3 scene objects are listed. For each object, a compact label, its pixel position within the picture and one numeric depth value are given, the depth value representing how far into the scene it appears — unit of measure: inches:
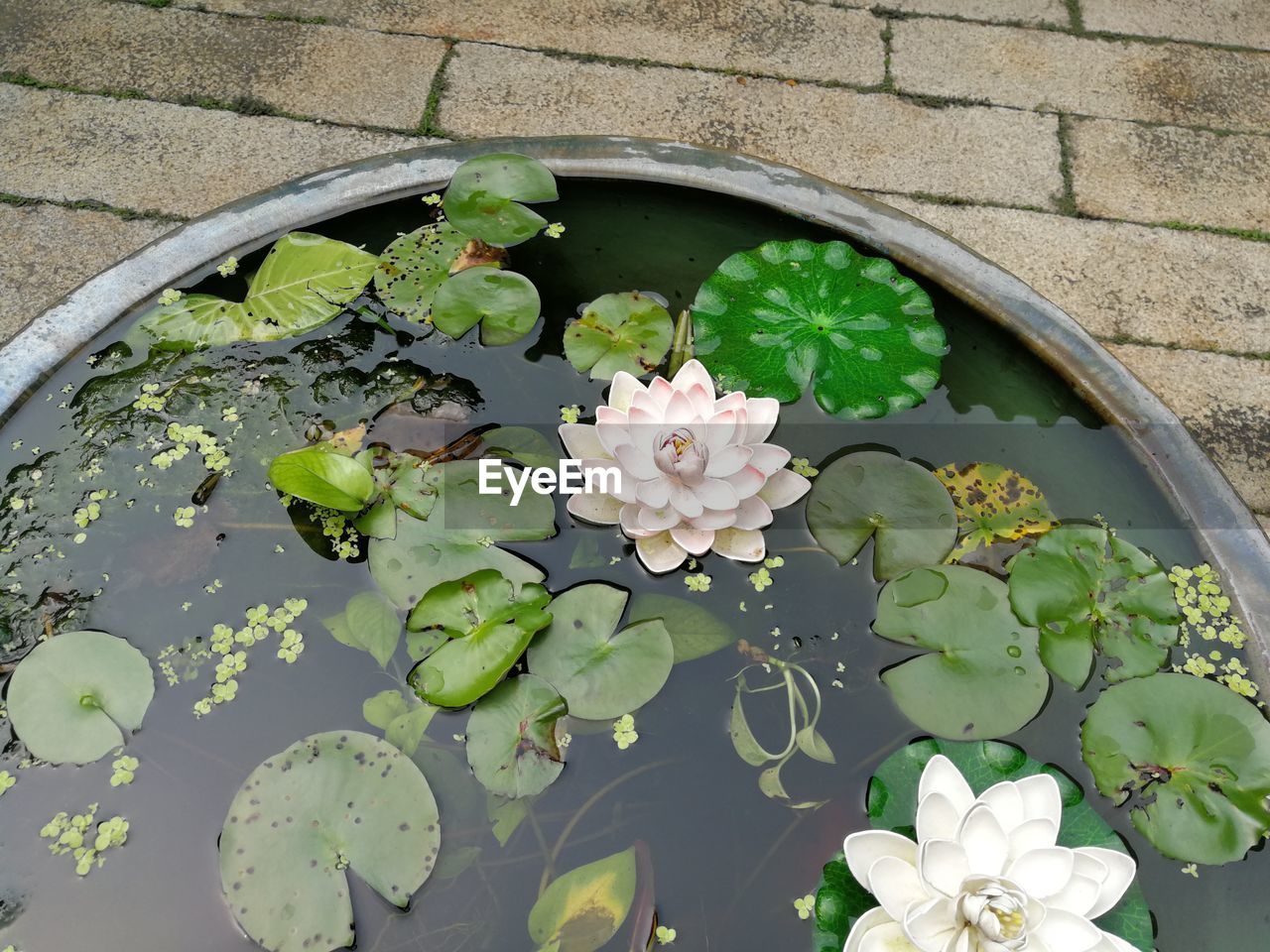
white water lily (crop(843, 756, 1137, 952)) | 39.4
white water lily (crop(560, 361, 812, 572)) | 53.9
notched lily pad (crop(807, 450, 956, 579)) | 56.4
